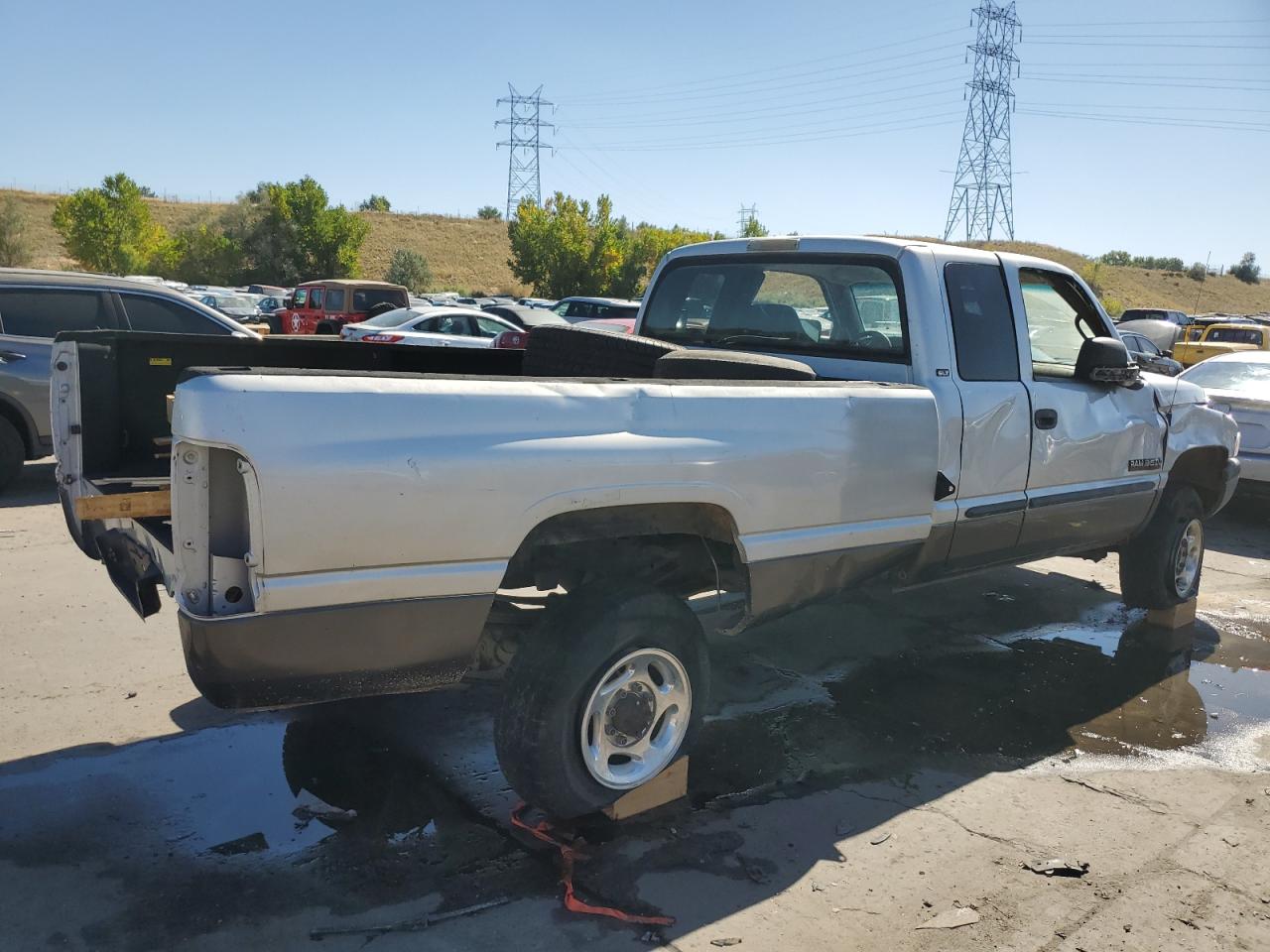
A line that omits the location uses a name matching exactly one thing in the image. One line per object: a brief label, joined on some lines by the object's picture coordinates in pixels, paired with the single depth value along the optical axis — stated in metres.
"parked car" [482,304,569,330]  21.15
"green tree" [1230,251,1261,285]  98.00
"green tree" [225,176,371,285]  59.19
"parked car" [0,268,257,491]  8.59
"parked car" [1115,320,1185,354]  14.52
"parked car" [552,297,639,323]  25.38
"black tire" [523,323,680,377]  4.49
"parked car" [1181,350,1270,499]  9.38
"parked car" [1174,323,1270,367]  21.59
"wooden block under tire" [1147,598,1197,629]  6.39
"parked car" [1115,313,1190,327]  36.62
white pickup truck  2.70
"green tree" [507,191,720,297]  51.38
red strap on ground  3.01
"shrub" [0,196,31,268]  56.34
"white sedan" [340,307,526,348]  18.56
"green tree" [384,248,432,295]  63.22
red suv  24.33
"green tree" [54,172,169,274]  57.84
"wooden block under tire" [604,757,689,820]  3.56
